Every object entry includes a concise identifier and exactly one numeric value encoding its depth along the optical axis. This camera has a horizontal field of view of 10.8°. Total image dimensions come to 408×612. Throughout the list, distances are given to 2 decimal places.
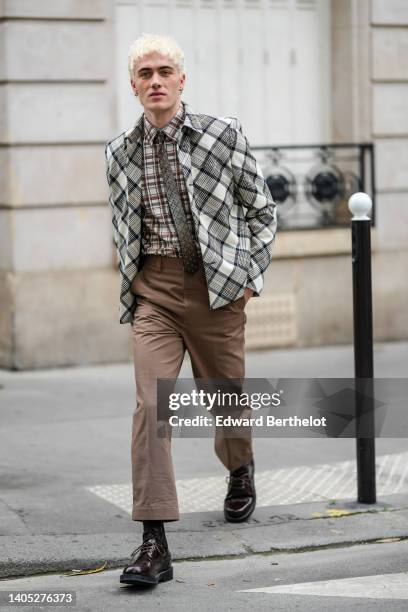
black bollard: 9.64
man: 8.20
